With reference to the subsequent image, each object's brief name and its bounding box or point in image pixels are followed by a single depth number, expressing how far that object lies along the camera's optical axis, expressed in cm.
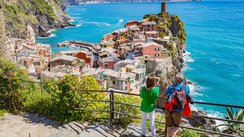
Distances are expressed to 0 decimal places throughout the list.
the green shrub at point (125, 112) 767
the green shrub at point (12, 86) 912
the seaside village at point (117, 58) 3650
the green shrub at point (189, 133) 650
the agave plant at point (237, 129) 1023
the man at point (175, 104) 558
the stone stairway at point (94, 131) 689
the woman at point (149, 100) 607
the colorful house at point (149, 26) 6694
